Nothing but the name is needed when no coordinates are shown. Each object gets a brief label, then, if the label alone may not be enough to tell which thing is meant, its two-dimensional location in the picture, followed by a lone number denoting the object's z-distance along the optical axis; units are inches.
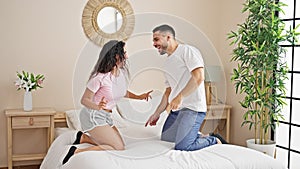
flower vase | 171.2
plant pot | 161.6
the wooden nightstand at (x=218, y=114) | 147.1
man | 116.0
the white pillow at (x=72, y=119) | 173.8
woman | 120.8
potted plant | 159.0
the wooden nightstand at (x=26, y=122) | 165.3
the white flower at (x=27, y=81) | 171.8
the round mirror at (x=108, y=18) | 189.7
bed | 115.8
